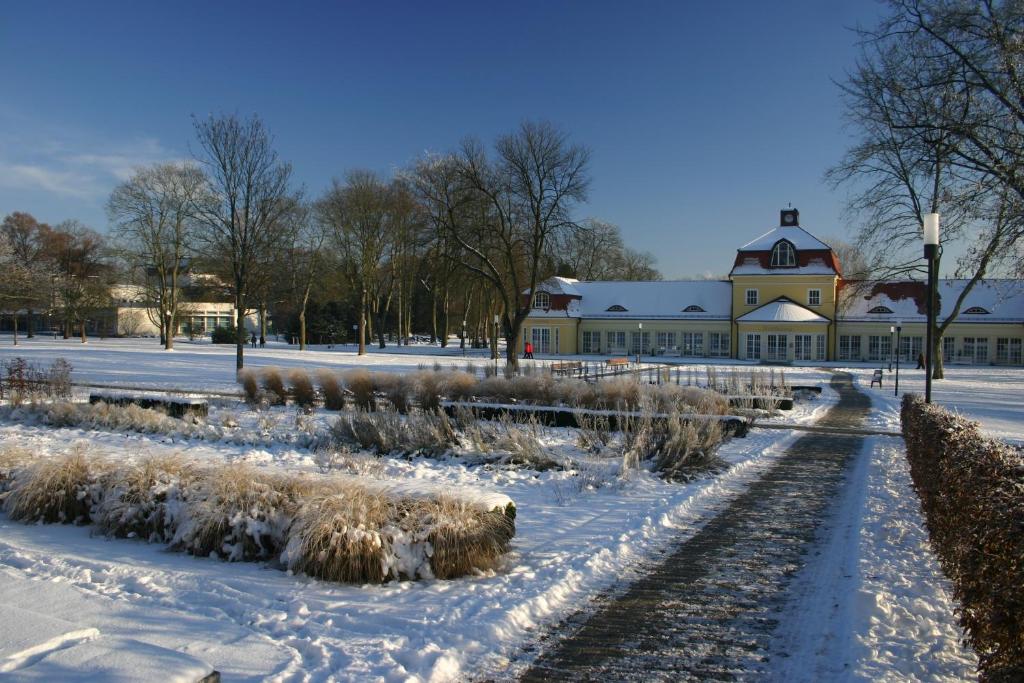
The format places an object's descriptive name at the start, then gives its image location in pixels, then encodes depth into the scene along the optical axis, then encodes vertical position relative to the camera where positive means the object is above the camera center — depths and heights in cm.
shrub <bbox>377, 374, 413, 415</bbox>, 1562 -99
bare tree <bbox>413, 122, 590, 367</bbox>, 3148 +673
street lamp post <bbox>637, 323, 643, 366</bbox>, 5233 +78
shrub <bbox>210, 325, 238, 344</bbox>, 5778 +61
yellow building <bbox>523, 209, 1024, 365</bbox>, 4650 +246
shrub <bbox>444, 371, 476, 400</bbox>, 1647 -95
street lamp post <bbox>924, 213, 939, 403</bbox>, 1141 +178
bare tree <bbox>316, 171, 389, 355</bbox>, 4622 +820
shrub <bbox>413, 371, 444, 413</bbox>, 1595 -101
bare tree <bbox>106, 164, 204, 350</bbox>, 4166 +753
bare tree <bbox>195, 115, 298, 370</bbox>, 2603 +495
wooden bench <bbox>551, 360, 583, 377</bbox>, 2720 -84
